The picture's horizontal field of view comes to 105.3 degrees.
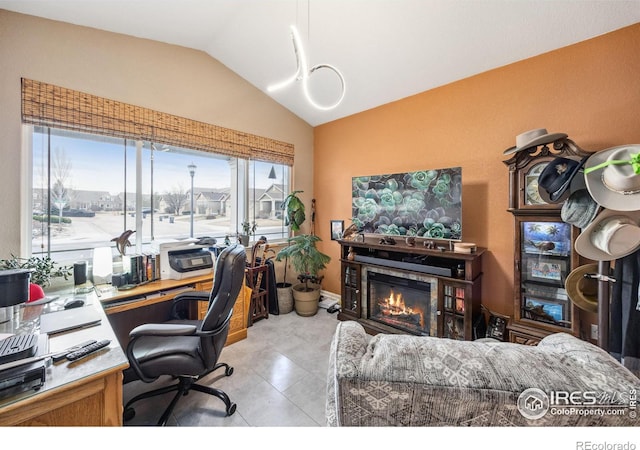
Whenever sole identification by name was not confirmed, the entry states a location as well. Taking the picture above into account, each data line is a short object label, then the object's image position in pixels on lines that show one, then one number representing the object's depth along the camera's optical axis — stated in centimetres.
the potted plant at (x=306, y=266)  315
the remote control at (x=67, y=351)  101
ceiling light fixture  138
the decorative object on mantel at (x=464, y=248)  226
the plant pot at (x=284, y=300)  333
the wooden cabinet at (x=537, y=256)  188
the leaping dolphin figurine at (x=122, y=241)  221
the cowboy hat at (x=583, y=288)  169
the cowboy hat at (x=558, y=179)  141
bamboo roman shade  192
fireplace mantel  225
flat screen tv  240
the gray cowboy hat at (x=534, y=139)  175
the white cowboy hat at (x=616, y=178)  113
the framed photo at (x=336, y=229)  361
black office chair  145
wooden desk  84
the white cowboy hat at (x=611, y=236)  125
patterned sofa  60
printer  232
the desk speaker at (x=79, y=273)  206
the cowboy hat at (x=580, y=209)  139
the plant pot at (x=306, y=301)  325
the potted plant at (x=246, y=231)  305
